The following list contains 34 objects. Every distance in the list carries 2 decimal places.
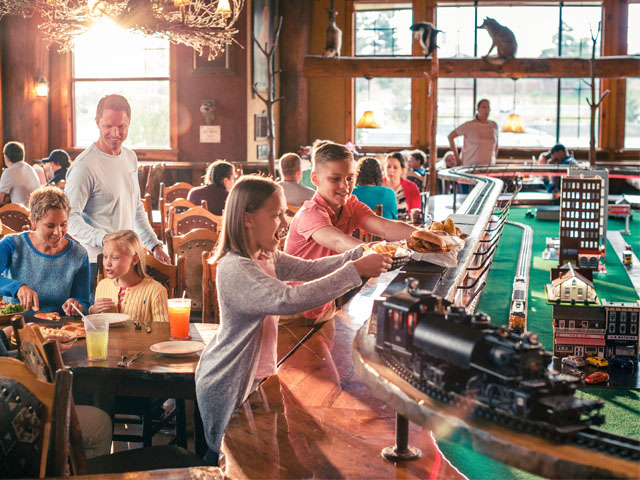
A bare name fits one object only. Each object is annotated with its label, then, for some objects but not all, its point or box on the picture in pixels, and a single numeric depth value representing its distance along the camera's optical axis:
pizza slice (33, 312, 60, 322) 3.35
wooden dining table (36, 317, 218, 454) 2.66
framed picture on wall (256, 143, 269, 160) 13.46
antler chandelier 6.72
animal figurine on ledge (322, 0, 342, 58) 12.65
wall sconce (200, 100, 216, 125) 12.65
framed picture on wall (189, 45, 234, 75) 12.51
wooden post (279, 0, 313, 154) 14.22
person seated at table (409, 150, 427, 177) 11.49
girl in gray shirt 2.11
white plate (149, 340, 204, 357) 2.82
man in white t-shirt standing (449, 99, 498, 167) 11.76
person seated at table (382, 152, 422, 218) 7.02
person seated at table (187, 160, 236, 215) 6.75
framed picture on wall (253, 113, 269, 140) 13.16
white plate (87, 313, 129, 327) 3.20
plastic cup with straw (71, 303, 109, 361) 2.73
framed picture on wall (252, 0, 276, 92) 12.75
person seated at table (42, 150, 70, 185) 8.80
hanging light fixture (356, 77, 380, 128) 13.66
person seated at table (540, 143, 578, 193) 13.27
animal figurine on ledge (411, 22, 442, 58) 10.45
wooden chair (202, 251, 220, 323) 3.70
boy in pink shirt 3.03
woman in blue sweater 3.62
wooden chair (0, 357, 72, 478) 1.96
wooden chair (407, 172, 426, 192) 10.08
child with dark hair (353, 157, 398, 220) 5.80
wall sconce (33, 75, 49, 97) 12.55
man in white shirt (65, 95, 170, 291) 3.98
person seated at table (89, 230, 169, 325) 3.52
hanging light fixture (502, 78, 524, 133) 14.38
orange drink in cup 3.01
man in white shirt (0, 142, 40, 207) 7.84
